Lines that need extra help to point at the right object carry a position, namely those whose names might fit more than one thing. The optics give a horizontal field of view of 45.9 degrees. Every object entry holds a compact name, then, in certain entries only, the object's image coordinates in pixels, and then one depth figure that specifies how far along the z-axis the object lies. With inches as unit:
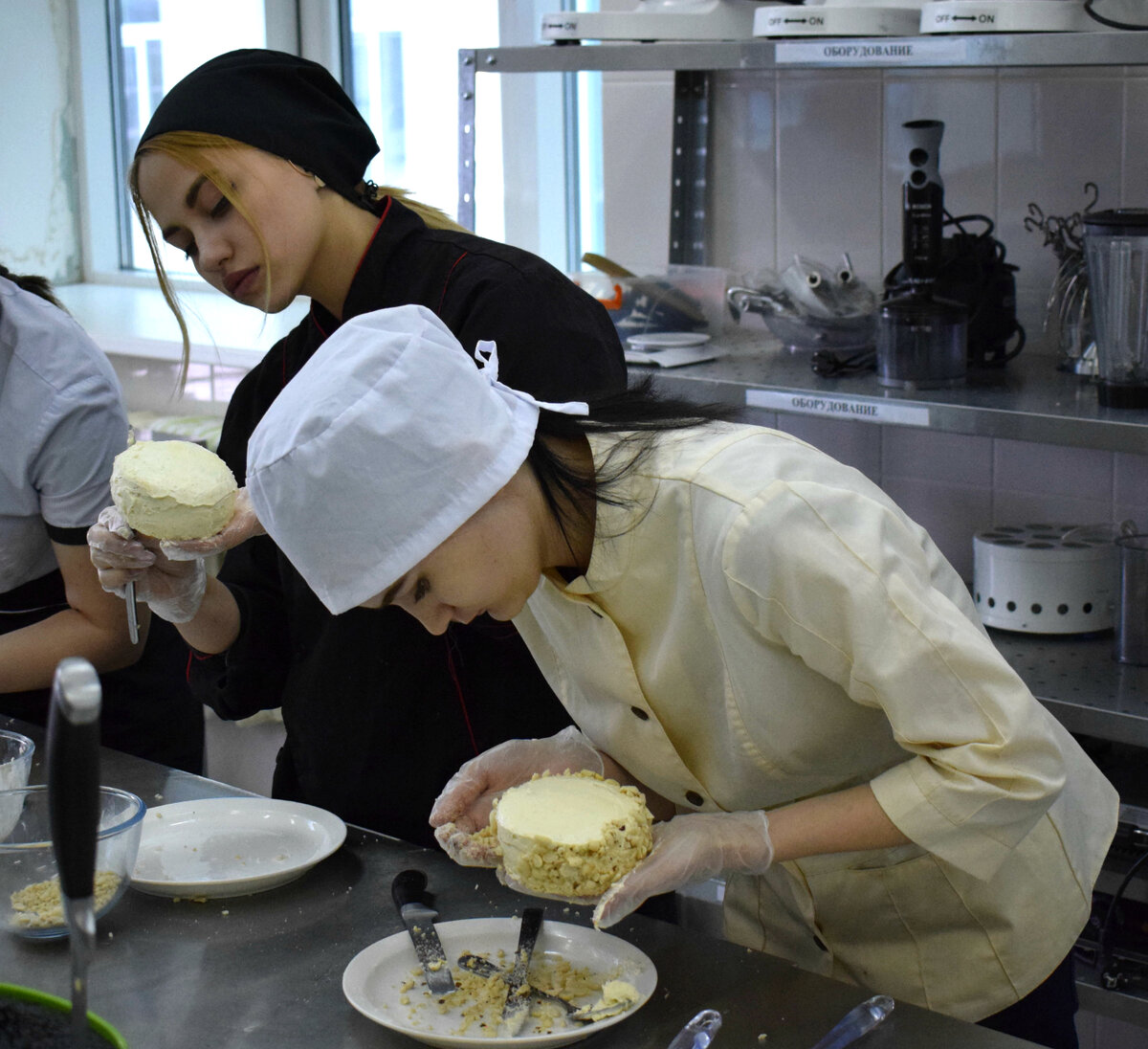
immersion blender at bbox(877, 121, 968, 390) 83.6
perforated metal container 83.4
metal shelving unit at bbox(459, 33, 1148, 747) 72.6
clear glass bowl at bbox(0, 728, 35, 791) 53.6
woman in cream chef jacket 40.9
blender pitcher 75.4
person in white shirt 69.6
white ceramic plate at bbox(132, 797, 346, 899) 50.5
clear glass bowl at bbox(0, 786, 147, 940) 46.3
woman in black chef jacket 60.1
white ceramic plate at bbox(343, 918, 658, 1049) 40.9
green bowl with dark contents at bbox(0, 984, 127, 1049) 39.5
